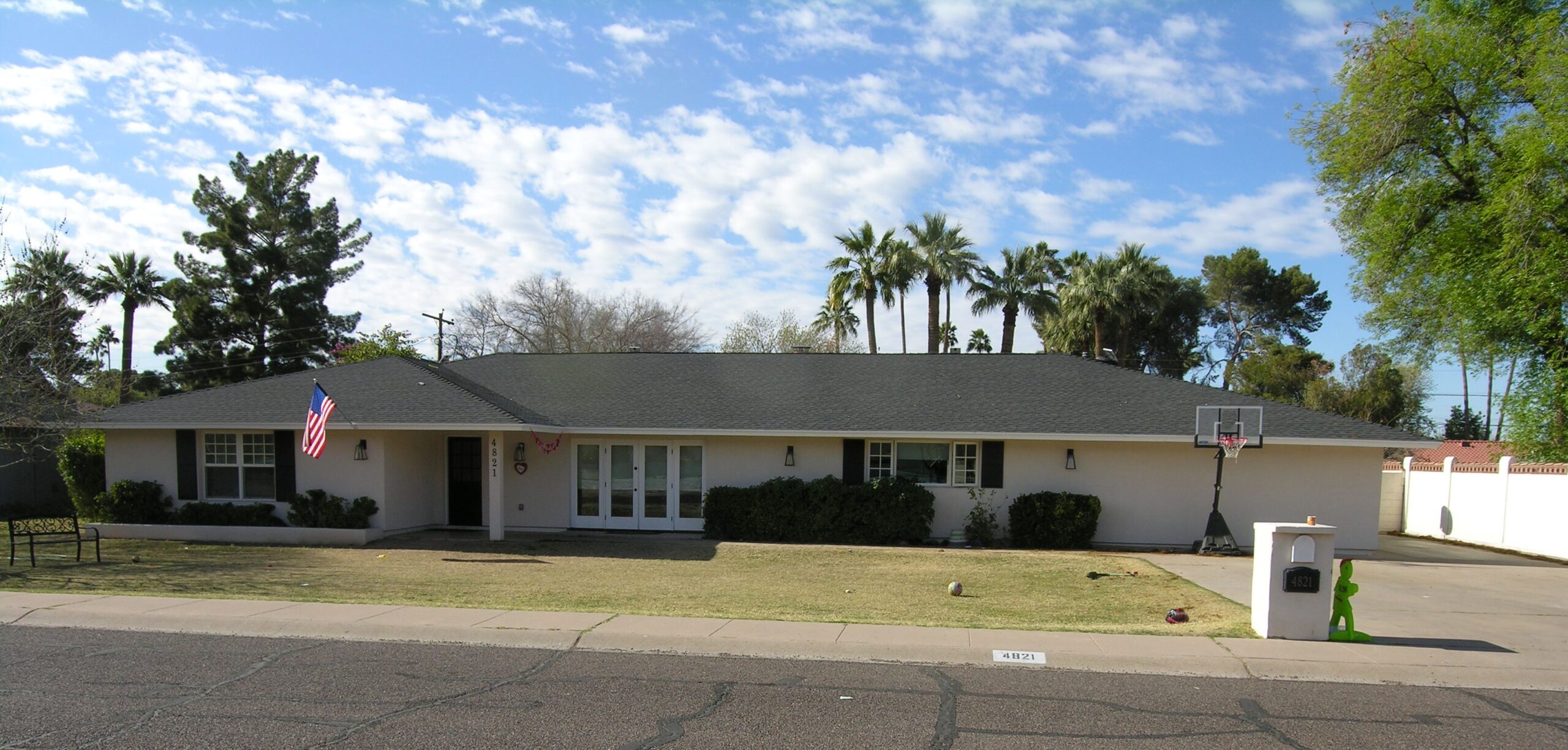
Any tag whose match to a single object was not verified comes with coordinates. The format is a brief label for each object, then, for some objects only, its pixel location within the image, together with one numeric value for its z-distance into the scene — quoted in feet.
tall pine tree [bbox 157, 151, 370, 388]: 138.72
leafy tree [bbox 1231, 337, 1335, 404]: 152.05
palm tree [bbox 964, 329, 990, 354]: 160.15
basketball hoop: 52.75
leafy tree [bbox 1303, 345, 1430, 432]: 144.05
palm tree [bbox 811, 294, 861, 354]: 144.25
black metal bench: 45.09
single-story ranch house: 57.36
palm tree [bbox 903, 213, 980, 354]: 124.77
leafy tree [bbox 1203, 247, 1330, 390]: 177.99
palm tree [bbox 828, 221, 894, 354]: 129.59
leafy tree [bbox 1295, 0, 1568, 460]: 65.16
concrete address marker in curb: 26.68
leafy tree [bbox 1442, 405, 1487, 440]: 181.27
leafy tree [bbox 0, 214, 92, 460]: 52.42
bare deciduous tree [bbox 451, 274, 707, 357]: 158.61
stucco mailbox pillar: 29.63
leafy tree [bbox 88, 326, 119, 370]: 74.59
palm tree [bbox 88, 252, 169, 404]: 154.92
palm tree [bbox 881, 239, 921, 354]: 126.00
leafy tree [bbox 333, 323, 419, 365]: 113.70
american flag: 51.83
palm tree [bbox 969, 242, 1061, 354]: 127.44
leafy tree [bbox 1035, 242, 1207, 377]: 123.44
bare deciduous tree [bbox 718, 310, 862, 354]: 164.55
